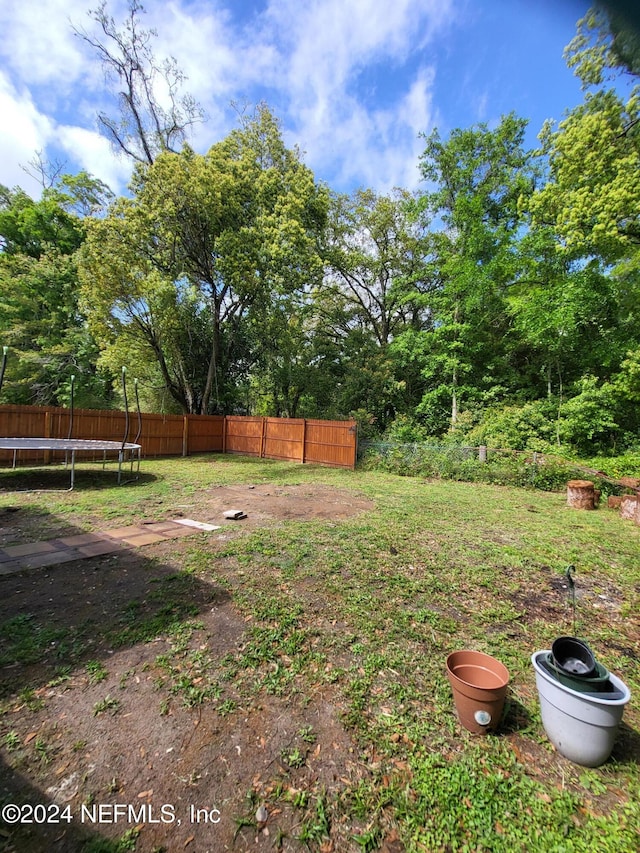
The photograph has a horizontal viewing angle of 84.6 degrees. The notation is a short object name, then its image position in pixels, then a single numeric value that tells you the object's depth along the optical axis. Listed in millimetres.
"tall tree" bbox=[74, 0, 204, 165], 12836
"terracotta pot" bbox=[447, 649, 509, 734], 1618
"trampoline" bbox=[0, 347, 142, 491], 6153
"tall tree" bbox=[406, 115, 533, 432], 11977
